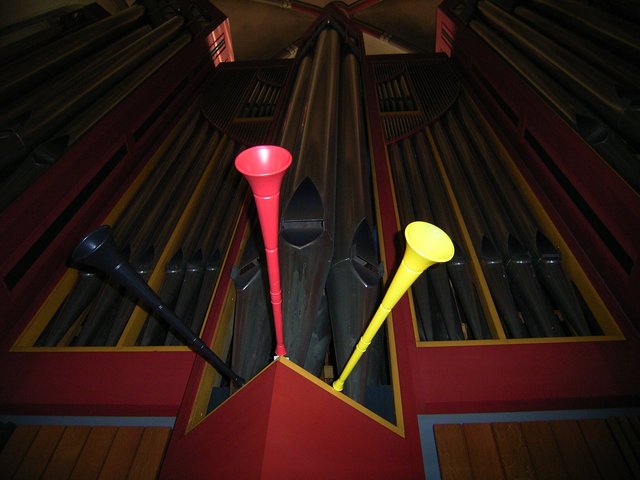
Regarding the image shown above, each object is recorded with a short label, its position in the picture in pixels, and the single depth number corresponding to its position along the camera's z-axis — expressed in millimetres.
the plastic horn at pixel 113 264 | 1291
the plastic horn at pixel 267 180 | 1062
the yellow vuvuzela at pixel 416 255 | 1069
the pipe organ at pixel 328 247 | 1816
